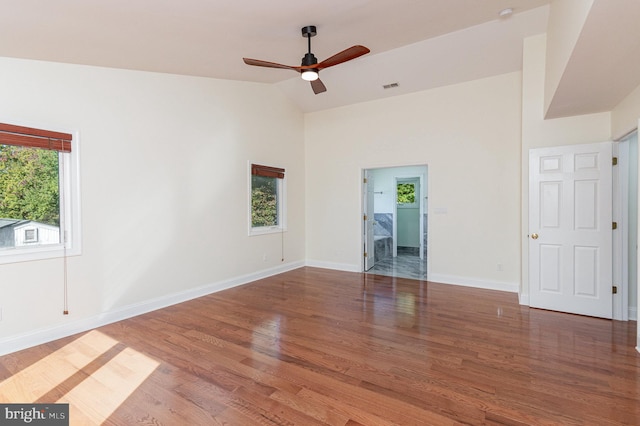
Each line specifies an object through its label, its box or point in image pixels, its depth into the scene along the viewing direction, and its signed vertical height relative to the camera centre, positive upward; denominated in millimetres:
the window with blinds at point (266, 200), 5406 +165
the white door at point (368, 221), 6125 -256
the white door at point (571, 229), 3551 -264
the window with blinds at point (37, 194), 2840 +154
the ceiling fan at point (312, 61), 2963 +1473
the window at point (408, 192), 8844 +450
